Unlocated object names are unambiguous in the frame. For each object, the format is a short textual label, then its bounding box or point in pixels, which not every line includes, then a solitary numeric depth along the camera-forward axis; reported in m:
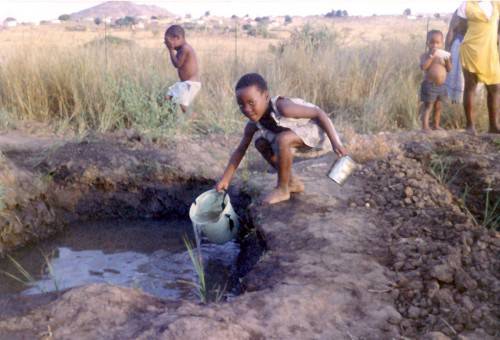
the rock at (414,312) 2.54
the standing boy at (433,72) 5.64
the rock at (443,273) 2.70
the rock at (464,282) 2.64
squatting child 3.66
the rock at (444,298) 2.55
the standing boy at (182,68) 6.47
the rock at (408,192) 3.76
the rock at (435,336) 2.29
